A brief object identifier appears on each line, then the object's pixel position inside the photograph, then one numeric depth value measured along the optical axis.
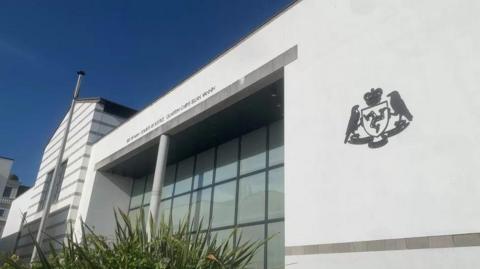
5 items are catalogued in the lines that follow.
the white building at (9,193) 50.82
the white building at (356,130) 6.32
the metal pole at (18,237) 26.33
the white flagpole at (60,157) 16.33
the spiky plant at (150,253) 5.80
